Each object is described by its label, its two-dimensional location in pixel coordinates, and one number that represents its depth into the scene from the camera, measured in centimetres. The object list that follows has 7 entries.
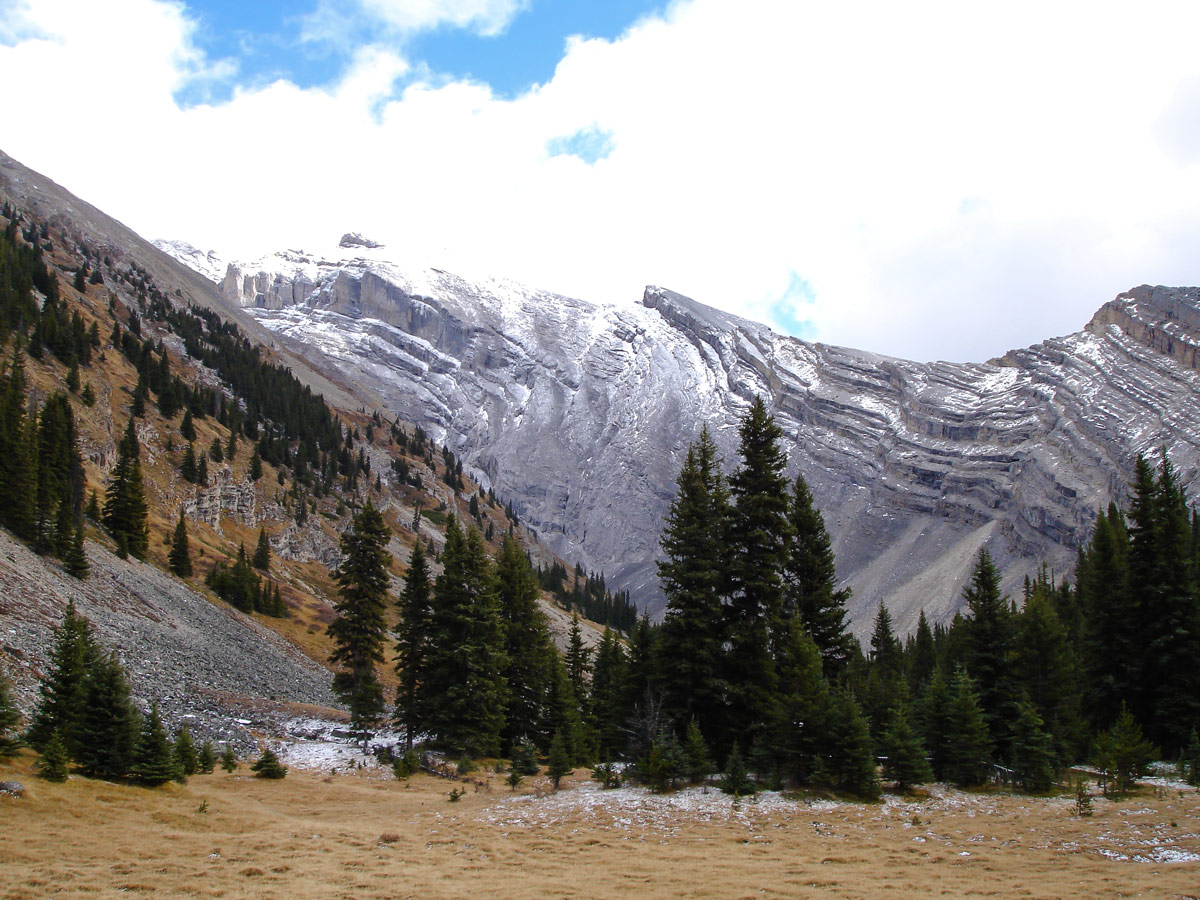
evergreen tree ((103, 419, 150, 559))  6378
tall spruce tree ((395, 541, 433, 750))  3775
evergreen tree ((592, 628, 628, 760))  3161
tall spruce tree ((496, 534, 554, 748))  4097
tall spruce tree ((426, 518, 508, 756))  3531
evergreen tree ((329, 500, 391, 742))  4328
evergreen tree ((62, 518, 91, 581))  4666
